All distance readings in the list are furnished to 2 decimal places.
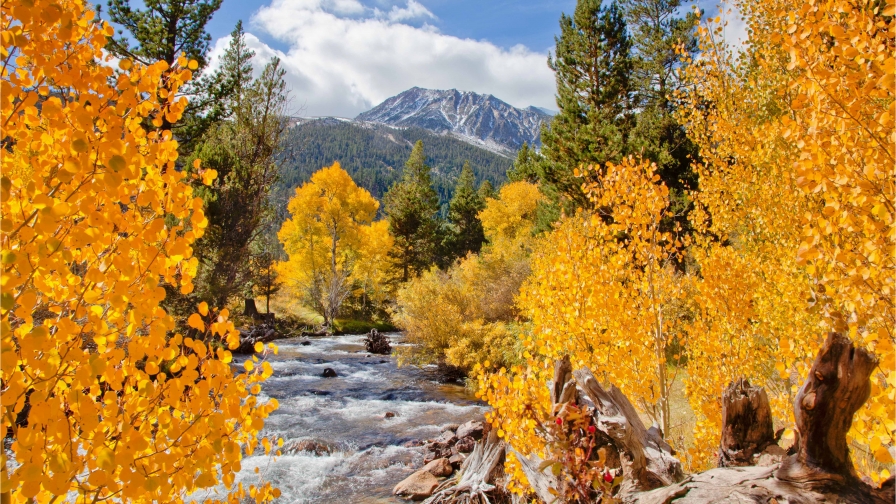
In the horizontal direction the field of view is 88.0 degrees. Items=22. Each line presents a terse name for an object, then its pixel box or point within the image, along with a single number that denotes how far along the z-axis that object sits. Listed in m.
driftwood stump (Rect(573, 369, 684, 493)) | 3.25
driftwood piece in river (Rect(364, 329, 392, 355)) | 19.50
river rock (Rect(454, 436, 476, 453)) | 8.39
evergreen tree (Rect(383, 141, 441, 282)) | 34.53
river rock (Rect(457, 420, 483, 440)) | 8.93
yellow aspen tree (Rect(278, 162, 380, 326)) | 25.94
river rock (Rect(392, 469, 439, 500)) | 7.05
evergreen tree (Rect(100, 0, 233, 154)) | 14.59
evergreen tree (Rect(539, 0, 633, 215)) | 18.62
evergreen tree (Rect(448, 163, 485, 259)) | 39.16
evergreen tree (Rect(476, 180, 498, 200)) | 43.42
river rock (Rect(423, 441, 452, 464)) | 8.43
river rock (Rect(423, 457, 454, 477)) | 7.59
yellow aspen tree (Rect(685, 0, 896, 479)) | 2.01
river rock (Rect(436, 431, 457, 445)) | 8.87
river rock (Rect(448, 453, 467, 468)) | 7.84
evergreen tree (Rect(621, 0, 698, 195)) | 16.12
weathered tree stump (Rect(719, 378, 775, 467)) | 3.11
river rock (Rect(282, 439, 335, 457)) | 8.98
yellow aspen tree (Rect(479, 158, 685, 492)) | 4.42
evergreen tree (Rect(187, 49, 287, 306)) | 14.00
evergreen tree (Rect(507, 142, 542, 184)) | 32.75
